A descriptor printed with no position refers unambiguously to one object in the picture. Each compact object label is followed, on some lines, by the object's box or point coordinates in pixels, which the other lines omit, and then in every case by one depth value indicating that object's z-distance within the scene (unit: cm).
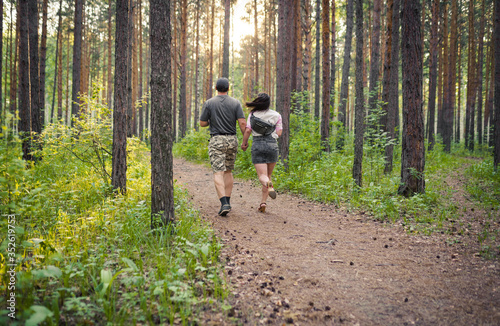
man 532
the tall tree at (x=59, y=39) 1889
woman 566
